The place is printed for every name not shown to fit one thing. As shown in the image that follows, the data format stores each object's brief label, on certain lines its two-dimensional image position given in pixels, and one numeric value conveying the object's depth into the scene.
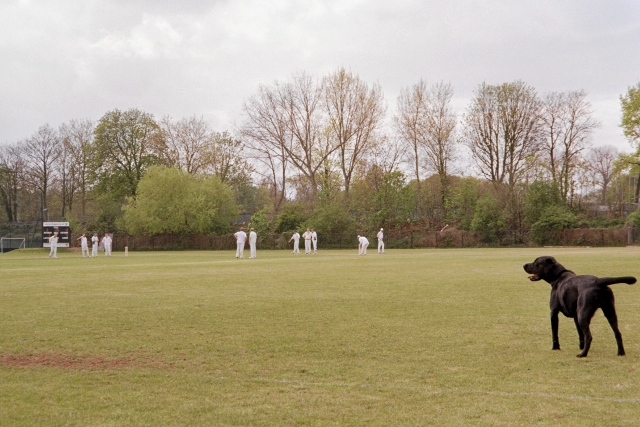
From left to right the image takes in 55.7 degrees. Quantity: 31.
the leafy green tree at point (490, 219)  64.44
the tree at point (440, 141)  71.82
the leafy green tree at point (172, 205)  69.75
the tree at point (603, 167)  86.06
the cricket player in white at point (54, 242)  48.05
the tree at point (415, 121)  72.62
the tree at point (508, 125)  68.25
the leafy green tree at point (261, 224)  70.25
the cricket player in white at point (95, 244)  52.53
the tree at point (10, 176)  86.25
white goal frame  71.19
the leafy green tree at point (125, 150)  81.50
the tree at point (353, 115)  72.31
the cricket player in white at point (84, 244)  49.50
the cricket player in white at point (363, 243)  47.62
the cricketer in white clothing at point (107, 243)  54.42
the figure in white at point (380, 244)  51.00
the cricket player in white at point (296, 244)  50.24
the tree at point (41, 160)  85.38
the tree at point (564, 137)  68.81
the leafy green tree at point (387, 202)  70.94
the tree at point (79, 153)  84.94
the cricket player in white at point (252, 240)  42.12
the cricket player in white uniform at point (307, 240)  49.78
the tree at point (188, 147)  84.19
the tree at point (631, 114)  59.31
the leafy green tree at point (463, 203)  68.66
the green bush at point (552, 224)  60.75
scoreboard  63.41
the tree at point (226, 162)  84.19
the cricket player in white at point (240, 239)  41.69
